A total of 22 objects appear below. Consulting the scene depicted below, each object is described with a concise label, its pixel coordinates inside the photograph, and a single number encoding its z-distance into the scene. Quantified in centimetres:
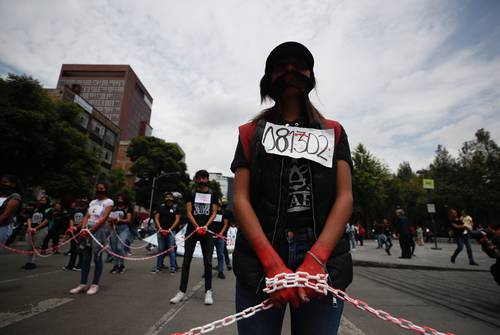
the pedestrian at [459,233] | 1036
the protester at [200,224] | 473
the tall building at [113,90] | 8819
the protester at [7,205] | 506
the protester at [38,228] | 745
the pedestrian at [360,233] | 2489
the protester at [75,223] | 752
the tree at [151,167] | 4353
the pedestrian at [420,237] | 2461
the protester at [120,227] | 764
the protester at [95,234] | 512
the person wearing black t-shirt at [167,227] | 779
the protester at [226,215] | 866
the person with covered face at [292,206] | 132
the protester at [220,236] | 761
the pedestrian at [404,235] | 1225
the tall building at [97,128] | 3669
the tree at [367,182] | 3866
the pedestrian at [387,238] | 1490
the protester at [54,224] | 978
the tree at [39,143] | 1964
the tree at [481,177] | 3472
